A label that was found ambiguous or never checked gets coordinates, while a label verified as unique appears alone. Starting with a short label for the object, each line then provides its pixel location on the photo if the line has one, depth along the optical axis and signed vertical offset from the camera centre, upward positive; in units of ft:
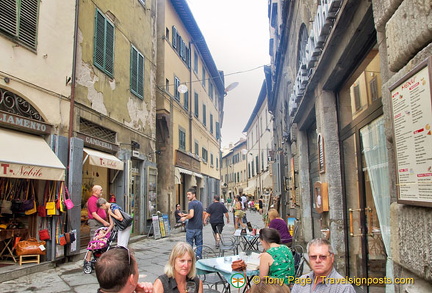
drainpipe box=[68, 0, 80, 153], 25.93 +8.59
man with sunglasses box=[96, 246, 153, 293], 6.60 -1.44
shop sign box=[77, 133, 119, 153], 27.80 +4.52
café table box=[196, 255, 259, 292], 13.20 -2.87
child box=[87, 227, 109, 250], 21.81 -2.71
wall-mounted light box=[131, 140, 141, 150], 37.05 +5.40
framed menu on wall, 6.44 +1.11
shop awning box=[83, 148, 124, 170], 27.63 +3.05
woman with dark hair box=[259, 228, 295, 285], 12.14 -2.43
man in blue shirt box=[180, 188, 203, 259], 25.68 -1.92
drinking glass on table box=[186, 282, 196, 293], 10.17 -2.67
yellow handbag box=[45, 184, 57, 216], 22.91 -0.69
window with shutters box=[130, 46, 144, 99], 37.91 +13.54
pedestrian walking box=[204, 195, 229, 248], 31.96 -1.88
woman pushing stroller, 21.29 -1.45
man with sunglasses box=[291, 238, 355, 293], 9.11 -2.20
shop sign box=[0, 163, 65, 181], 19.15 +1.51
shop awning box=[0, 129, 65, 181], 19.50 +2.35
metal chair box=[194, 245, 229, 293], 14.14 -3.61
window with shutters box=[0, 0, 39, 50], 20.81 +10.92
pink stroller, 21.75 -2.96
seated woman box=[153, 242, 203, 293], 9.97 -2.28
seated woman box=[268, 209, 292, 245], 21.06 -1.94
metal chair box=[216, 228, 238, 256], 22.63 -3.48
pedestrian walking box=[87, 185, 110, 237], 22.93 -0.93
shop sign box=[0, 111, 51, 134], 20.43 +4.57
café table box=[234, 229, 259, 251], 25.64 -3.20
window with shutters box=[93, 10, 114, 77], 30.48 +13.59
